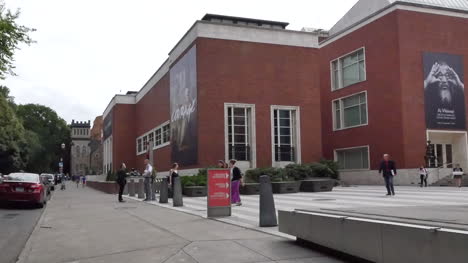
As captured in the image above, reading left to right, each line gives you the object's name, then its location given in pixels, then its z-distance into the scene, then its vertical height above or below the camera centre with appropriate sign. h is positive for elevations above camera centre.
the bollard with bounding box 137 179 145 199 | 25.14 -0.99
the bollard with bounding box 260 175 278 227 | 10.72 -0.81
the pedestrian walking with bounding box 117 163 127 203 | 22.30 -0.37
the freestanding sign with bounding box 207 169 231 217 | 13.40 -0.65
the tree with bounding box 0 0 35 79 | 16.82 +4.77
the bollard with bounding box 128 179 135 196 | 27.49 -0.97
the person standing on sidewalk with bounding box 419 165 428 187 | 31.00 -0.58
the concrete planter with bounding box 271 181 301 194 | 25.55 -0.99
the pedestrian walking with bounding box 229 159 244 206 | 17.62 -0.50
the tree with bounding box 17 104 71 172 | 95.91 +8.75
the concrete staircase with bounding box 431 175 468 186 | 31.97 -1.03
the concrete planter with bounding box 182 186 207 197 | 24.84 -1.07
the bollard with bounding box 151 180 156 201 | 23.00 -1.09
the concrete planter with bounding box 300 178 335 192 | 26.52 -0.95
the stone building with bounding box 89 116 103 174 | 96.91 +5.27
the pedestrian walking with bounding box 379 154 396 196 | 19.73 -0.06
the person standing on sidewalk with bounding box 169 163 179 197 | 18.75 -0.12
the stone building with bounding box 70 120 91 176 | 141.25 +6.88
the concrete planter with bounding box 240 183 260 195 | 24.97 -0.98
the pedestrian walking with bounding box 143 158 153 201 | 22.06 -0.34
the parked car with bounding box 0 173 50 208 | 19.14 -0.69
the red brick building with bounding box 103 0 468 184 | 34.66 +5.52
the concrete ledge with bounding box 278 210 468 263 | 4.97 -0.87
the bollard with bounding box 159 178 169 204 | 20.80 -0.96
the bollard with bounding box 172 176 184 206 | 18.06 -0.85
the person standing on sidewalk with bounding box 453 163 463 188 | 29.17 -0.52
